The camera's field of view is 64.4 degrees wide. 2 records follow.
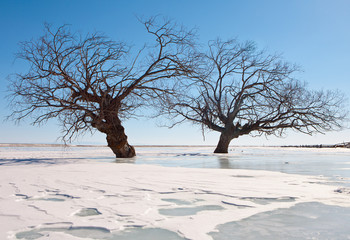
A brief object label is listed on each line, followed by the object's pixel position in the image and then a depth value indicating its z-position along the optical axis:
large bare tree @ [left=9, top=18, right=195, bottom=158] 8.82
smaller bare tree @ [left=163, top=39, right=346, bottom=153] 14.91
